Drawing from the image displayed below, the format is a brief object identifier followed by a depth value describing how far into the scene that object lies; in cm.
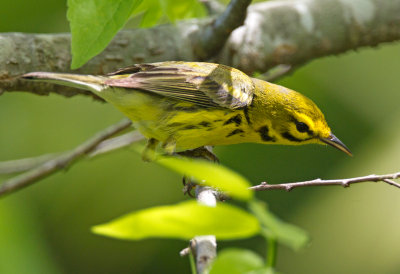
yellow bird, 205
